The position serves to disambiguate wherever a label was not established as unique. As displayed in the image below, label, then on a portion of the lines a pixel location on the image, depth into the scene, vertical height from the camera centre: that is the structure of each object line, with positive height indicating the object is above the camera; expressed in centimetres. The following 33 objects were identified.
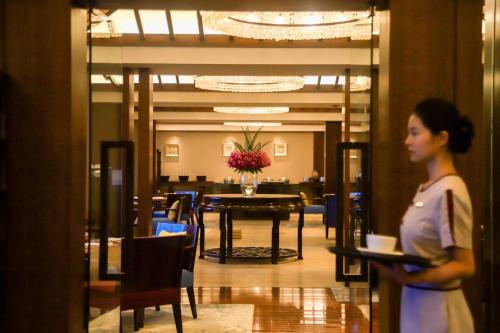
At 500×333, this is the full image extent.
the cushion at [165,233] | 480 -63
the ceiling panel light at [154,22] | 754 +189
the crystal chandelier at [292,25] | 624 +150
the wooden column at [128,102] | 806 +87
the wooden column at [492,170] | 329 -2
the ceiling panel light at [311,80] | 1206 +175
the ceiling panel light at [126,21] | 742 +185
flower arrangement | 951 +8
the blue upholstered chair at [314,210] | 1407 -105
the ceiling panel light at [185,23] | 755 +189
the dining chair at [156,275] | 461 -88
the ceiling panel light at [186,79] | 1200 +174
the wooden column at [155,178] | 2049 -48
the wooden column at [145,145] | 866 +29
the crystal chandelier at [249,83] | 1000 +141
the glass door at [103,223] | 360 -37
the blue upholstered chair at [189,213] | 1166 -97
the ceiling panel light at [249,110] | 1481 +140
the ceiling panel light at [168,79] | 1202 +175
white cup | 204 -27
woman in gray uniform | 195 -20
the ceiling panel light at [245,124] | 1973 +140
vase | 920 -31
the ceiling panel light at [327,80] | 1204 +175
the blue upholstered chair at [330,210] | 1180 -89
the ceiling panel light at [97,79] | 408 +65
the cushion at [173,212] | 997 -79
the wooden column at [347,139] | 619 +35
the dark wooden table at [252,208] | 873 -63
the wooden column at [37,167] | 316 -2
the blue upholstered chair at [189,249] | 556 -80
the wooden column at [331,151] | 1602 +41
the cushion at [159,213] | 1167 -97
